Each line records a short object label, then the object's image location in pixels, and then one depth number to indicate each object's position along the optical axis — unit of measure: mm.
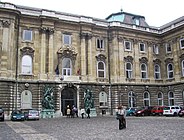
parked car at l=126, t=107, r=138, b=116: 39806
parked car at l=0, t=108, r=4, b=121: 29894
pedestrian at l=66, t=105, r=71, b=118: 35612
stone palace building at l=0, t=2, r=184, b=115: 35719
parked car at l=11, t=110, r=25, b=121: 30581
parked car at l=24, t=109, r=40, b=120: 31641
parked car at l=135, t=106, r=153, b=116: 38312
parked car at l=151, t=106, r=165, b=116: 38806
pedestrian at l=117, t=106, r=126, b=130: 18136
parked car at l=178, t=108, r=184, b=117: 33681
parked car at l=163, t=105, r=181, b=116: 35838
